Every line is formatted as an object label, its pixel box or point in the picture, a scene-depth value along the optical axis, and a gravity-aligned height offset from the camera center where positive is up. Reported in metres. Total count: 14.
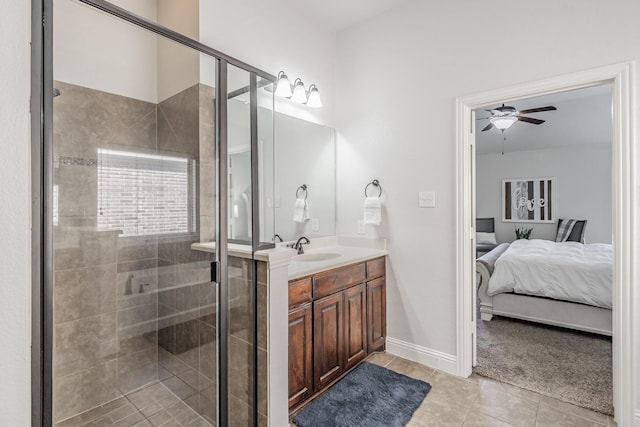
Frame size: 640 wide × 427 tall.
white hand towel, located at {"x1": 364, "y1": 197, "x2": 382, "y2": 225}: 2.78 +0.01
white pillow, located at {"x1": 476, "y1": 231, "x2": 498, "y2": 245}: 6.43 -0.52
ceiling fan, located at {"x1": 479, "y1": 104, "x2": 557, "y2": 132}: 3.76 +1.13
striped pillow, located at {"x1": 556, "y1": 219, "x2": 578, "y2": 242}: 5.78 -0.31
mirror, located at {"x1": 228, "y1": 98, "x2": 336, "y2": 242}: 1.84 +0.31
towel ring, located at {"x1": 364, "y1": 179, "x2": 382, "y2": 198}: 2.85 +0.24
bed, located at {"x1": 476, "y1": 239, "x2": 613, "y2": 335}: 3.08 -0.76
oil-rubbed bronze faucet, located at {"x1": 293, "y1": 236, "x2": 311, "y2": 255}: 2.77 -0.28
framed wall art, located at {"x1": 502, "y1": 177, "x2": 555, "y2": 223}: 6.22 +0.23
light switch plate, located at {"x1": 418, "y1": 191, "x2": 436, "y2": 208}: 2.55 +0.10
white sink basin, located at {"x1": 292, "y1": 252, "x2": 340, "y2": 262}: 2.72 -0.37
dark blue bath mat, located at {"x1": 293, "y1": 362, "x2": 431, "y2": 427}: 1.90 -1.20
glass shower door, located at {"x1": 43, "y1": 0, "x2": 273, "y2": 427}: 1.63 -0.19
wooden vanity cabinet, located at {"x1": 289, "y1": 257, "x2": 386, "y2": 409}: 1.99 -0.77
